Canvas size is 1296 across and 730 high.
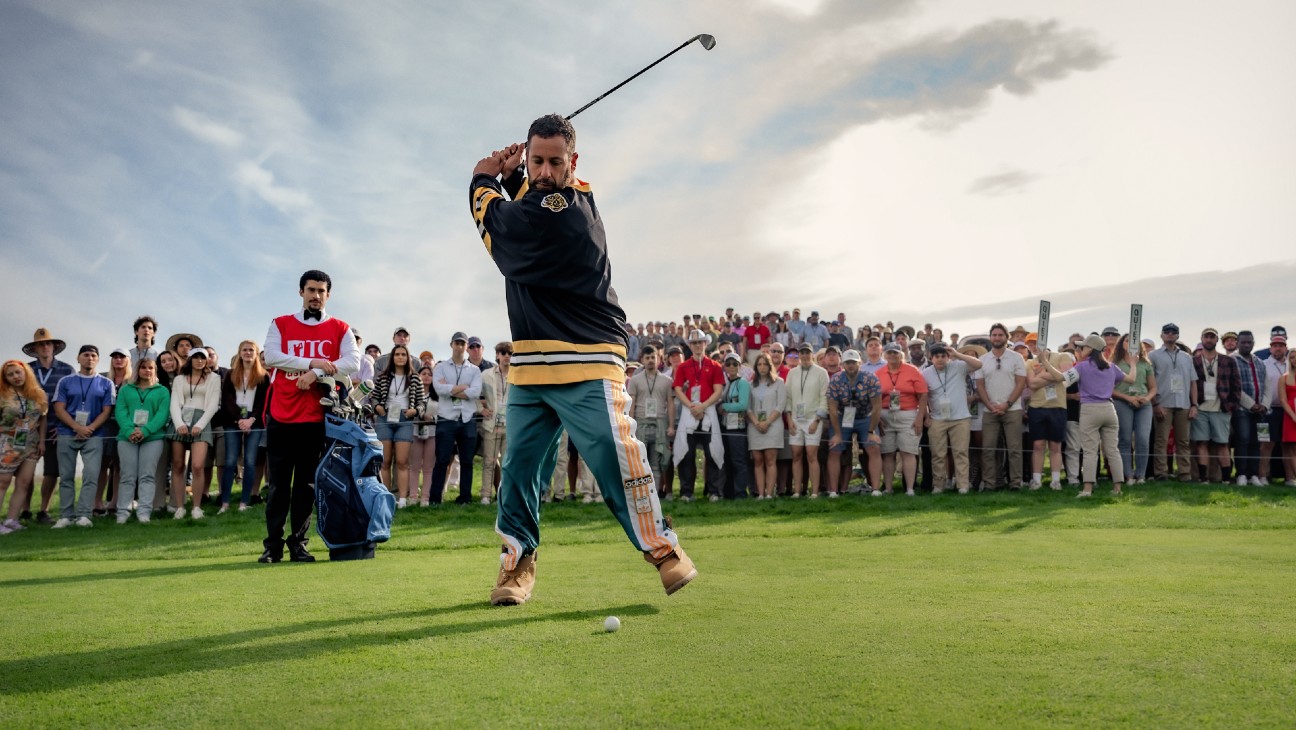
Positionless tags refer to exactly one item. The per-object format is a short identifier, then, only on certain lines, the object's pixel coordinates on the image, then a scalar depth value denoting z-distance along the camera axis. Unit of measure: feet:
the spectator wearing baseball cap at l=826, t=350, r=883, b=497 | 45.03
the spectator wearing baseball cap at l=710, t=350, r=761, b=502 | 46.44
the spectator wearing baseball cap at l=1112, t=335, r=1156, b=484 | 47.98
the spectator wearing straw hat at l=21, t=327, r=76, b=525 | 43.32
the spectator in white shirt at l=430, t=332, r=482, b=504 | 45.24
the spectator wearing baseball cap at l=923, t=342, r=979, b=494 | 45.24
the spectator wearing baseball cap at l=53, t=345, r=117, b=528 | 41.70
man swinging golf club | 15.55
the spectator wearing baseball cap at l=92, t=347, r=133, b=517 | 43.36
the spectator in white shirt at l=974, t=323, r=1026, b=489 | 46.01
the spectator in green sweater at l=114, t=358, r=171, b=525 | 41.45
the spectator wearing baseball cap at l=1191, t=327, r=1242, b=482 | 50.85
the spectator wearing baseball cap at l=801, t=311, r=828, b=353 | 74.33
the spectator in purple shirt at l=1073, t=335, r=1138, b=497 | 43.37
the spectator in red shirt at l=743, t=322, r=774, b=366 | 69.36
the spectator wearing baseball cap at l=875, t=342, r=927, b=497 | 45.37
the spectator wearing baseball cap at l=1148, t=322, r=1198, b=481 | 50.34
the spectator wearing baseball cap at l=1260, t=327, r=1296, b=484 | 51.60
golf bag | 25.07
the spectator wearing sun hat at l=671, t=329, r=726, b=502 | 46.85
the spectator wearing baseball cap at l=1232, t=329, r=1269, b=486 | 51.29
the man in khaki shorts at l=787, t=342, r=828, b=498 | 45.78
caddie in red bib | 25.27
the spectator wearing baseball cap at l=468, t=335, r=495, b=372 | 47.38
